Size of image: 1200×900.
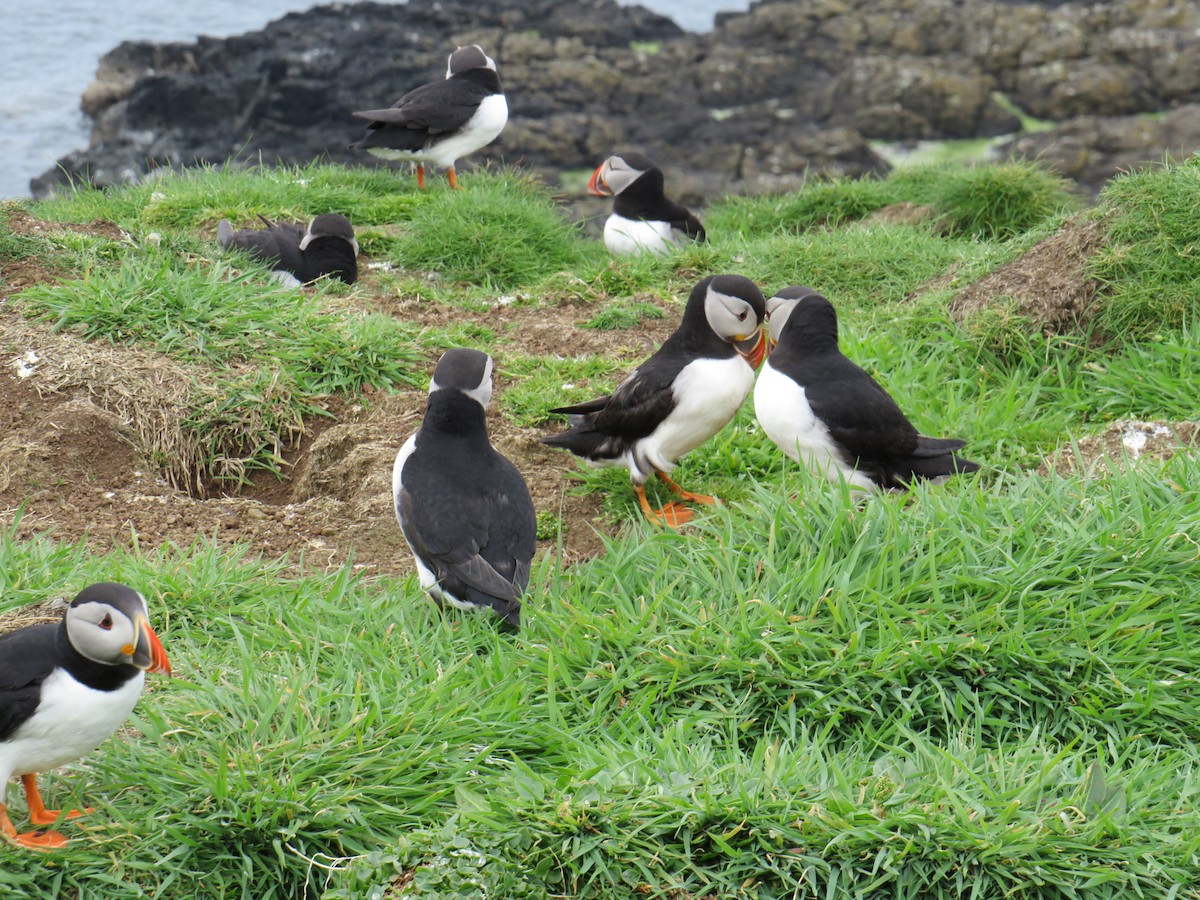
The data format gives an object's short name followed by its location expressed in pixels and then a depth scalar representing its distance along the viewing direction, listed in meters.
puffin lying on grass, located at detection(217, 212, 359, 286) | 13.34
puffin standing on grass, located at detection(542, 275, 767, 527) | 9.35
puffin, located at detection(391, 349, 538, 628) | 7.53
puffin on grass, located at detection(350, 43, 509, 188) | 17.48
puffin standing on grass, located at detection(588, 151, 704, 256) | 16.20
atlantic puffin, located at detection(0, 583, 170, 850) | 5.50
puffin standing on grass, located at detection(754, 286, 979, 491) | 8.98
